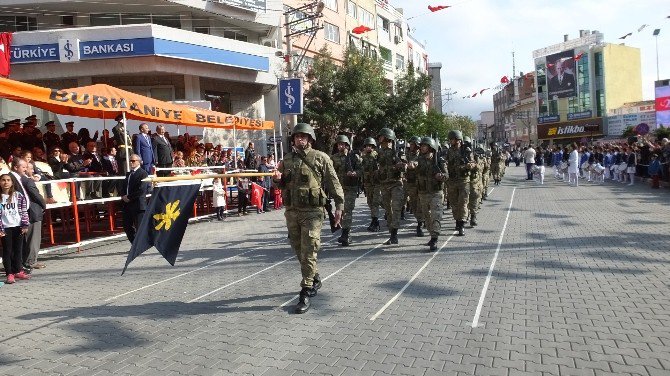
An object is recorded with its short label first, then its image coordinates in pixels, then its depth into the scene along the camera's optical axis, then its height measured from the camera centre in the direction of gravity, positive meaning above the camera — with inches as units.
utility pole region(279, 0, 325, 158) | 994.7 +233.9
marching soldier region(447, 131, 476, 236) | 472.1 -12.6
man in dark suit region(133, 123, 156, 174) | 530.6 +26.0
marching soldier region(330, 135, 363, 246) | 445.1 -7.4
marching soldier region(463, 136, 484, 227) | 506.6 -33.4
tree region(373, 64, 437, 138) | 1381.6 +143.3
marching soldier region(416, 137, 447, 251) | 406.3 -18.9
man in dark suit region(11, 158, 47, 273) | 354.9 -16.6
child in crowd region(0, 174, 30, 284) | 335.0 -25.3
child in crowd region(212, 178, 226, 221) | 636.9 -28.3
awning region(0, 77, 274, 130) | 403.9 +63.7
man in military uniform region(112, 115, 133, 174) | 520.9 +32.0
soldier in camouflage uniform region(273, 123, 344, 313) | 264.2 -13.2
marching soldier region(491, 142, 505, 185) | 1006.6 -10.7
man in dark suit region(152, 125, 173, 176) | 577.3 +25.1
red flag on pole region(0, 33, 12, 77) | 689.6 +164.3
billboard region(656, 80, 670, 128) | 2194.1 +166.4
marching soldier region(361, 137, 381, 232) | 477.1 -12.1
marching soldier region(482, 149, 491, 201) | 697.3 -25.6
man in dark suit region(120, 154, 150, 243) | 404.8 -15.5
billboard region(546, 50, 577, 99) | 2952.8 +414.0
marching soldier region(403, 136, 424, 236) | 462.0 -20.9
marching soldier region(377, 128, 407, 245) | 430.0 -13.4
